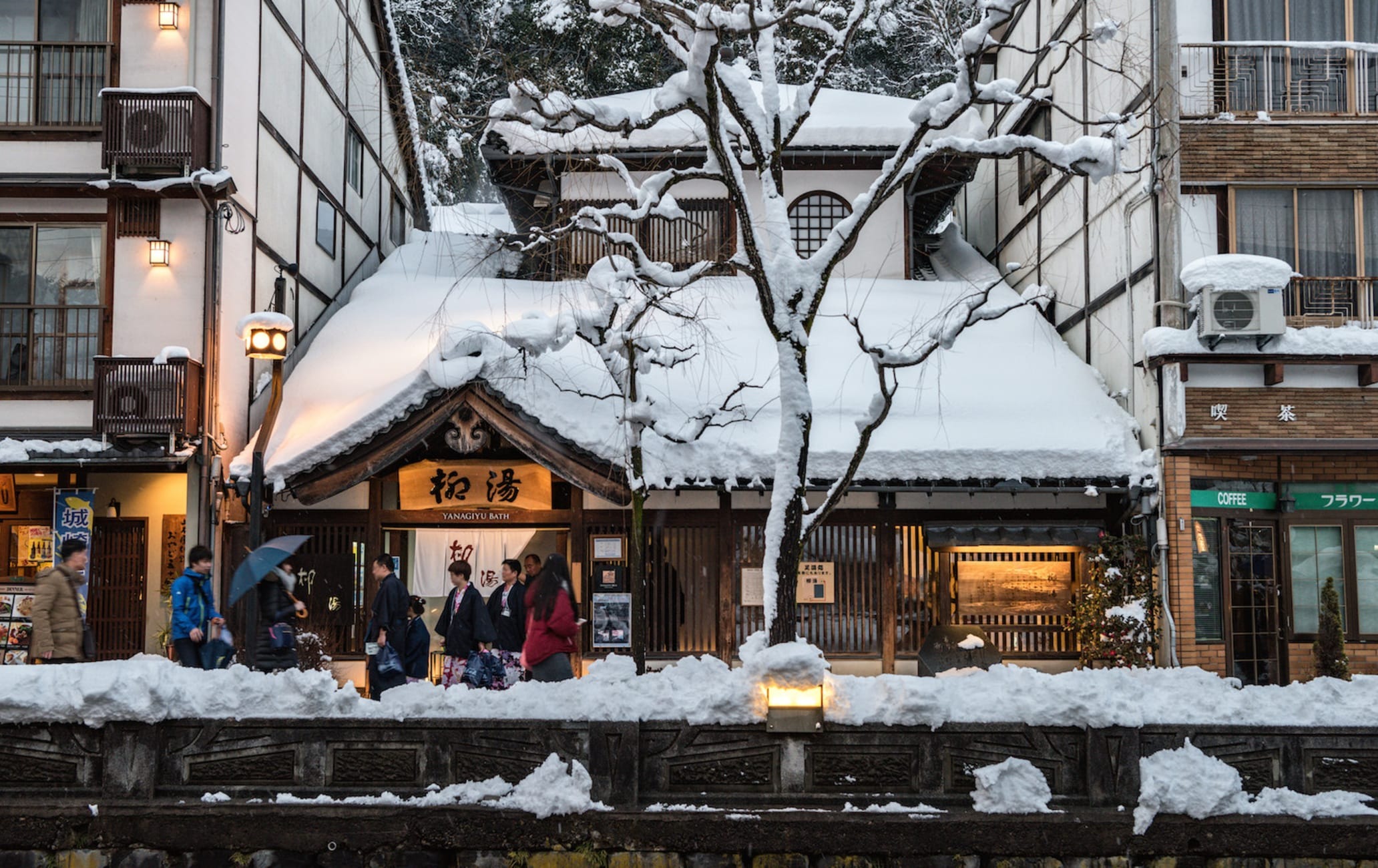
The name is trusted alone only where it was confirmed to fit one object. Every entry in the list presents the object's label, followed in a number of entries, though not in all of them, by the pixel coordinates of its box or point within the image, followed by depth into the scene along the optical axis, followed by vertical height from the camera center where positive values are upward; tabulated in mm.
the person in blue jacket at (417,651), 11492 -961
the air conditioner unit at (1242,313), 13688 +2719
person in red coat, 11086 -733
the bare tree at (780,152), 9289 +3280
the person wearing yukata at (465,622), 11695 -693
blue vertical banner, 15336 +540
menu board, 14414 -802
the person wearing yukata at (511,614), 12039 -634
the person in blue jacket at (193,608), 10344 -482
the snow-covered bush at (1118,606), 14070 -704
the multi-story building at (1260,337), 14234 +2667
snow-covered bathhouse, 14195 +817
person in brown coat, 9875 -472
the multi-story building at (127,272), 14664 +3662
